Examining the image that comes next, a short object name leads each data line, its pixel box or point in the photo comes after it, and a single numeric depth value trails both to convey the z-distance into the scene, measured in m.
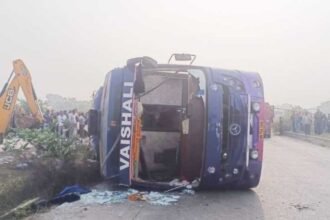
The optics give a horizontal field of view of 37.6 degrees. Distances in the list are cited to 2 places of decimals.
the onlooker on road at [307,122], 27.62
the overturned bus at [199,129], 6.63
